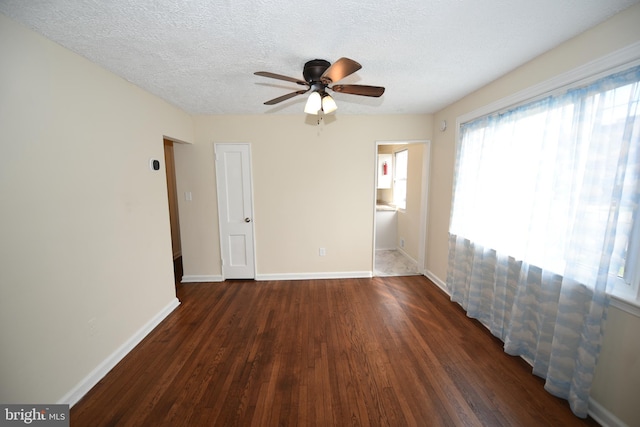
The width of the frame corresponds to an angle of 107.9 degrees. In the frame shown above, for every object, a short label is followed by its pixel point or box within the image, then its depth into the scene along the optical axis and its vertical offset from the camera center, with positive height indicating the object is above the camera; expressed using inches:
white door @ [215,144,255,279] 139.9 -16.5
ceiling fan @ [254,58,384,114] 71.9 +29.6
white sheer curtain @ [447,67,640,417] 55.9 -10.9
